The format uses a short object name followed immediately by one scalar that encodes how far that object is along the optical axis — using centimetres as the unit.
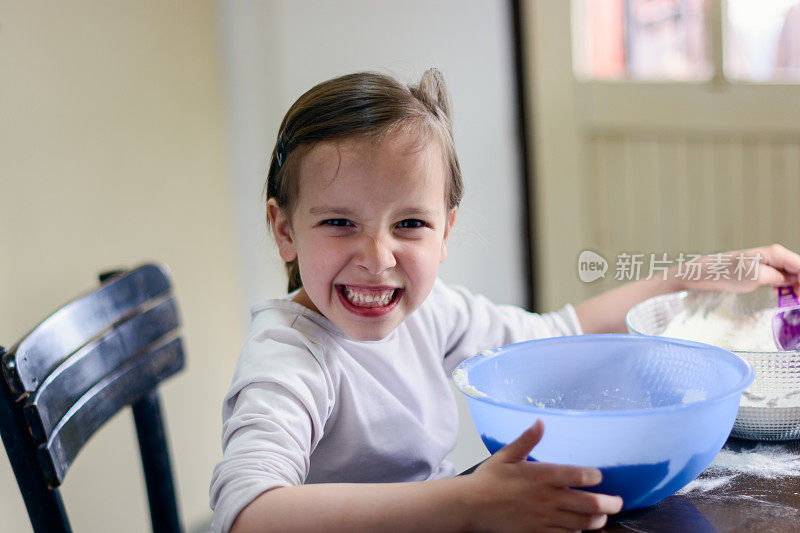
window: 176
